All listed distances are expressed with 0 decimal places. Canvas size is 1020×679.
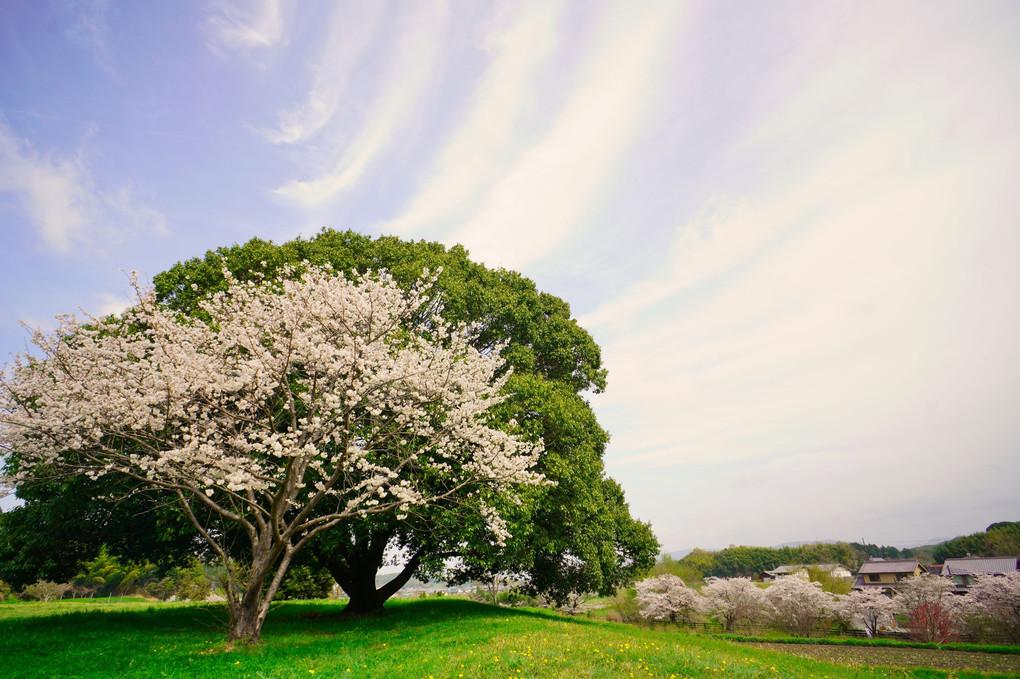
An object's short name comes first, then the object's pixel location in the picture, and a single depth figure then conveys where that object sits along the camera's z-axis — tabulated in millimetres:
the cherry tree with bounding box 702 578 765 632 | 37500
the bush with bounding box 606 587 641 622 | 39344
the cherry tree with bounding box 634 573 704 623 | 36938
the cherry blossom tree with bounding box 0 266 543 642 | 11070
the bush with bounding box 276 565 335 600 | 29961
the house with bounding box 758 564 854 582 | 48362
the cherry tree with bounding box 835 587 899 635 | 33000
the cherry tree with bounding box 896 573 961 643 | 30094
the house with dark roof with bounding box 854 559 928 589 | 61125
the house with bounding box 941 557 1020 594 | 49594
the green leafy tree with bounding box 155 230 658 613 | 15516
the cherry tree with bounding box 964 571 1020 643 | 28641
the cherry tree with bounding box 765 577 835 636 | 34625
